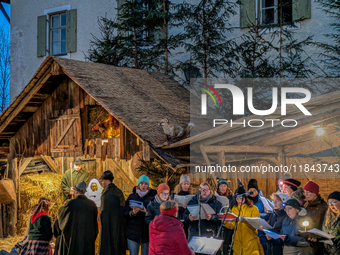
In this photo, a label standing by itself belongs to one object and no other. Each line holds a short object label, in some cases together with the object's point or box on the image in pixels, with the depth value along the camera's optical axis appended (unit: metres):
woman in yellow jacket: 6.55
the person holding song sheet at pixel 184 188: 7.07
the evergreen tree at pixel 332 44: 10.95
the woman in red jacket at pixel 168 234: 5.21
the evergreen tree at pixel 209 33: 12.61
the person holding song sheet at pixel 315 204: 6.00
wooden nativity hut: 9.13
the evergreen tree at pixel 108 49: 13.95
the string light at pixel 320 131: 8.62
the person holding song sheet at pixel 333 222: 5.47
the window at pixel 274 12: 12.09
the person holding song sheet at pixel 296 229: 5.58
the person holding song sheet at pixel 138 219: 7.15
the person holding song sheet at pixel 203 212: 6.54
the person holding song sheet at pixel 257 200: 6.98
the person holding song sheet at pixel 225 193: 6.84
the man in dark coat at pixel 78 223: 7.16
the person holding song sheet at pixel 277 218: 6.22
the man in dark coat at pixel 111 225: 7.48
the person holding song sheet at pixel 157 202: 6.69
